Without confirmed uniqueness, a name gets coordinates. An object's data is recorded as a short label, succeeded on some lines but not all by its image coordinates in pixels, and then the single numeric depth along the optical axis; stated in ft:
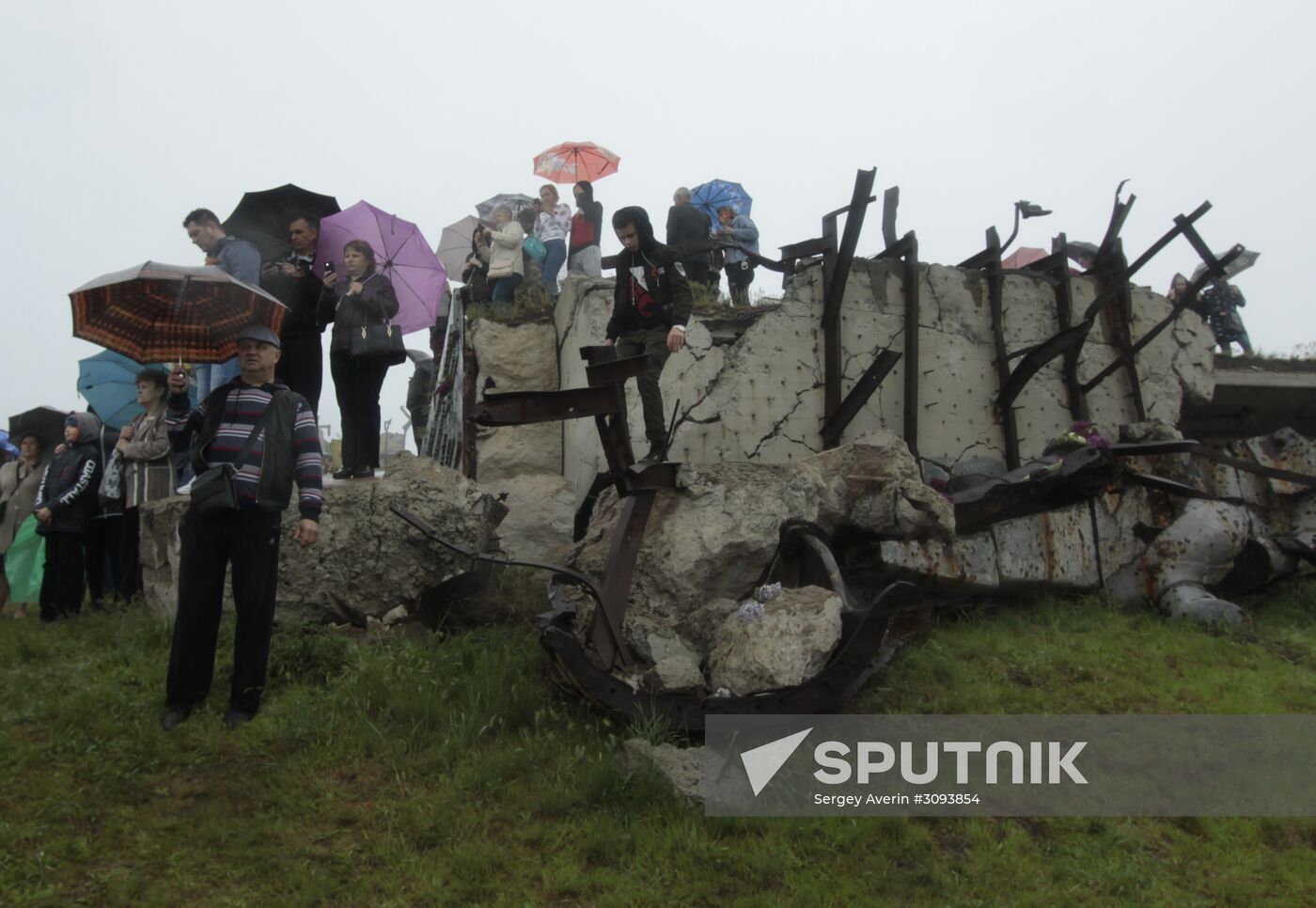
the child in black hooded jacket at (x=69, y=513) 20.97
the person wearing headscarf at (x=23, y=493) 24.02
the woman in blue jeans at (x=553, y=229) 31.94
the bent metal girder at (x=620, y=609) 14.07
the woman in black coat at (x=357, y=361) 20.59
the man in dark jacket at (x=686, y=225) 29.17
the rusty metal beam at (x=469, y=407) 26.09
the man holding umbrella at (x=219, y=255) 19.97
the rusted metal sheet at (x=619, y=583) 15.30
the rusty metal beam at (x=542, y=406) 14.10
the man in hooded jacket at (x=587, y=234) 32.81
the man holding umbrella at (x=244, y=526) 14.37
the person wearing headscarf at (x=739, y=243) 30.66
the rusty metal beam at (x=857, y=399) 23.07
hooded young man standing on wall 20.35
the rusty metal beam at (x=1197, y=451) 21.80
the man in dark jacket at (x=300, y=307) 21.39
